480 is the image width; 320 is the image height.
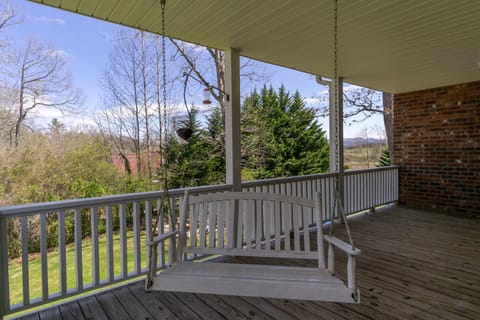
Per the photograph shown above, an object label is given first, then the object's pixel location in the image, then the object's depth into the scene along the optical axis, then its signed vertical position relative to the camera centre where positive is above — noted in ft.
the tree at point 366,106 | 31.65 +5.28
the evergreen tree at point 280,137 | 27.45 +1.89
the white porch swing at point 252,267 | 5.27 -2.36
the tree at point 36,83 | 19.44 +5.62
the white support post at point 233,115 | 10.26 +1.49
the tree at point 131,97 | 24.17 +5.48
